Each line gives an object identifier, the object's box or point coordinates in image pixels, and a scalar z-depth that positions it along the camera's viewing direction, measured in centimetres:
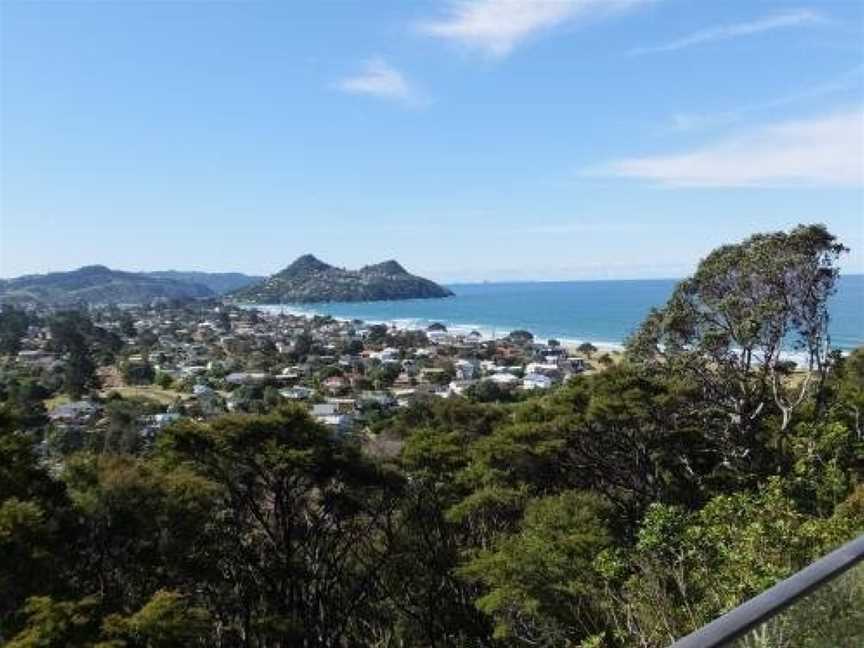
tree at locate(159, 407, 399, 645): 1388
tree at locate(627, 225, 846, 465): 1539
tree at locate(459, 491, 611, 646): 1141
